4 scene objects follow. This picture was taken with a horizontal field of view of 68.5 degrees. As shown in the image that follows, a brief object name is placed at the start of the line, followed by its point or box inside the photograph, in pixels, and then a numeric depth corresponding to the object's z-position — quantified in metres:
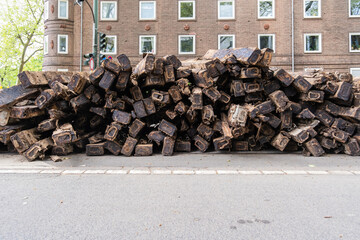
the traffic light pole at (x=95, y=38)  13.05
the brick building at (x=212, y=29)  24.72
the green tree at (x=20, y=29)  32.13
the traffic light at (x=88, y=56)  12.89
